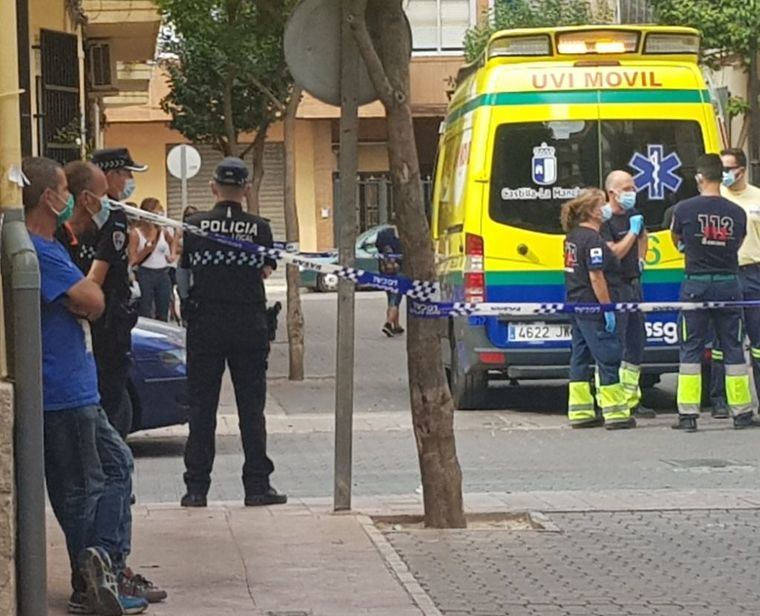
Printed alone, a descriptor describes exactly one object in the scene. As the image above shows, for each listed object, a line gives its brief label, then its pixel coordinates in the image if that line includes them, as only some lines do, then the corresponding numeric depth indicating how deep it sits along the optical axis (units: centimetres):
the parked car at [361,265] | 3488
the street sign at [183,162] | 2819
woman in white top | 2176
